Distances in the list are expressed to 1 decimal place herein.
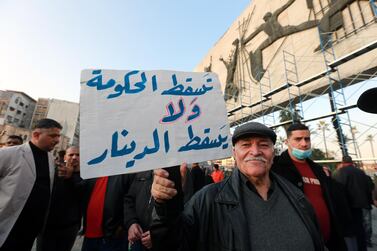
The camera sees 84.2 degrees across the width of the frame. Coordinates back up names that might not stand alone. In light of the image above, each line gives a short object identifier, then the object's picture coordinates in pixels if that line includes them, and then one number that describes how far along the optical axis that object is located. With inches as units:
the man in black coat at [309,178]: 60.7
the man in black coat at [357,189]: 130.0
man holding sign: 32.7
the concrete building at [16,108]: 1644.6
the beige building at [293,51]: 288.0
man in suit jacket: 59.4
